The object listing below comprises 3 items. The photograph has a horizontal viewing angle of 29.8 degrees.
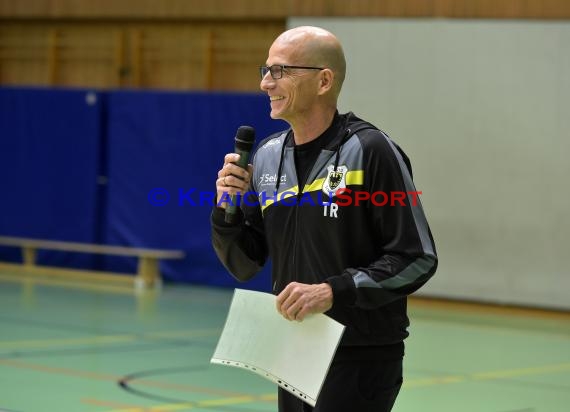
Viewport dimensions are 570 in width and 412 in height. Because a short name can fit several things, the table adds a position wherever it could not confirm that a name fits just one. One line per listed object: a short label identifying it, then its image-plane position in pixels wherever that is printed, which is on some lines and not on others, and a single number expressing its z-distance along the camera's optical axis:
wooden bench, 14.66
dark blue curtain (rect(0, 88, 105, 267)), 15.61
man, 3.05
